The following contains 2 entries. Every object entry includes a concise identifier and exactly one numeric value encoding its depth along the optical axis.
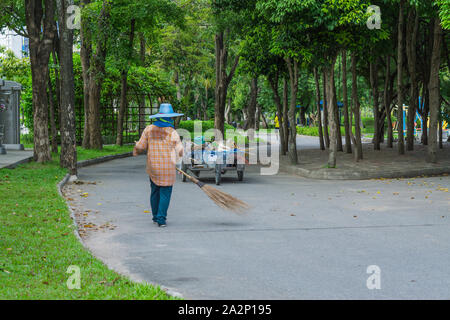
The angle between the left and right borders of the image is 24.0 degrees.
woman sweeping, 15.79
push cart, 26.94
